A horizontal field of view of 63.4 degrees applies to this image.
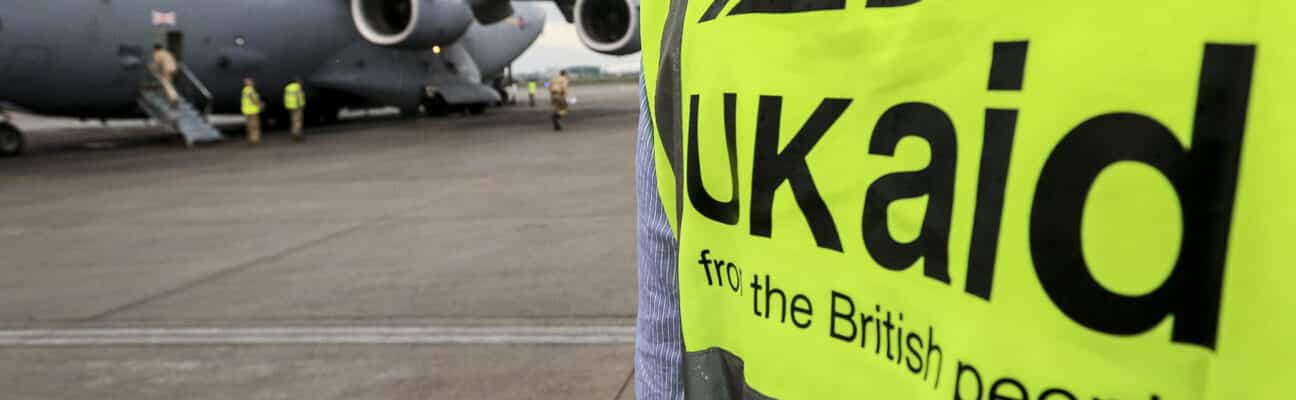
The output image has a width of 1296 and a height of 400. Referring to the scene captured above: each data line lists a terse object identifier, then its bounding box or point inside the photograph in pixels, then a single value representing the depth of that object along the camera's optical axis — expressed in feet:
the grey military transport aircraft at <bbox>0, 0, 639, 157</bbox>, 42.52
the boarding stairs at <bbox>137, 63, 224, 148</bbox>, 47.52
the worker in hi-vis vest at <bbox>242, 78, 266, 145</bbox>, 49.70
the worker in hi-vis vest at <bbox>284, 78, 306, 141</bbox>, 51.52
